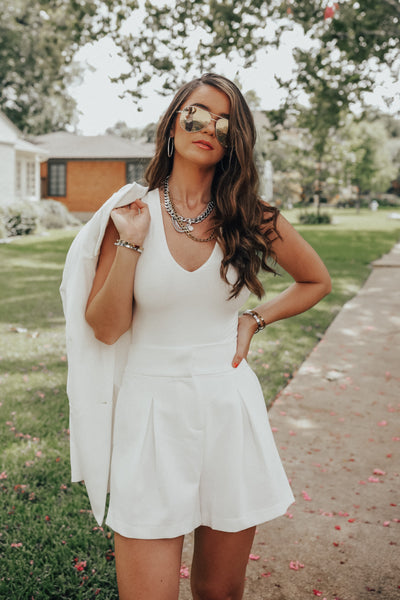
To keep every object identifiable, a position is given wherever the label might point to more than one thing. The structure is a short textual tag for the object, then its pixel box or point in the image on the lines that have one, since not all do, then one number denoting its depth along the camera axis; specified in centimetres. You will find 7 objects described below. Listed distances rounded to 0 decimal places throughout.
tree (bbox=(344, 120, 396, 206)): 4300
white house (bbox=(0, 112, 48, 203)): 2652
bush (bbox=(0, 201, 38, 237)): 2244
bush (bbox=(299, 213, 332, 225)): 3344
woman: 200
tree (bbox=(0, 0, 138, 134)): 4047
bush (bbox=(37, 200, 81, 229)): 2591
